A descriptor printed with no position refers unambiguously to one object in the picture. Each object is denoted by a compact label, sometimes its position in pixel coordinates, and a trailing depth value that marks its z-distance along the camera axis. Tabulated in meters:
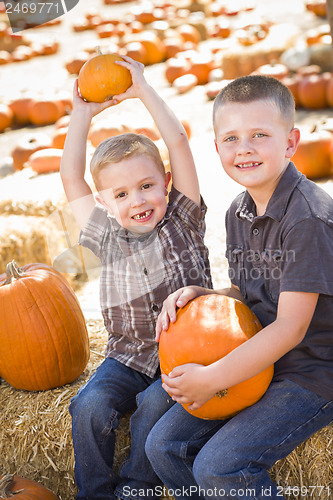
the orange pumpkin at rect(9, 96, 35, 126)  9.68
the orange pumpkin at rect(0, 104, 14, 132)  9.54
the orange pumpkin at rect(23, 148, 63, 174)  5.90
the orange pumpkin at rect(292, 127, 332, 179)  5.76
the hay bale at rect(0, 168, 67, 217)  4.88
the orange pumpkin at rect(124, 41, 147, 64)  12.02
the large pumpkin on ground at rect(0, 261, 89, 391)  2.62
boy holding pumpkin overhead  2.45
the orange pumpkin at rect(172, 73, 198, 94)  10.05
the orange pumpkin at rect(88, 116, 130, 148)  5.81
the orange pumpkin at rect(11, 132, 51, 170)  7.06
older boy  1.95
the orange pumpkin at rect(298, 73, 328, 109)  7.91
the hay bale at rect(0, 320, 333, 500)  2.51
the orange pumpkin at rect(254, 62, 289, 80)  8.59
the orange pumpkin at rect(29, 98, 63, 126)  9.38
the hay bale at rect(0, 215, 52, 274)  4.60
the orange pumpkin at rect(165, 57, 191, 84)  10.65
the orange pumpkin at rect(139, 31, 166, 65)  12.48
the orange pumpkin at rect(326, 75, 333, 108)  7.68
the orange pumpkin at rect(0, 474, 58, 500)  2.28
